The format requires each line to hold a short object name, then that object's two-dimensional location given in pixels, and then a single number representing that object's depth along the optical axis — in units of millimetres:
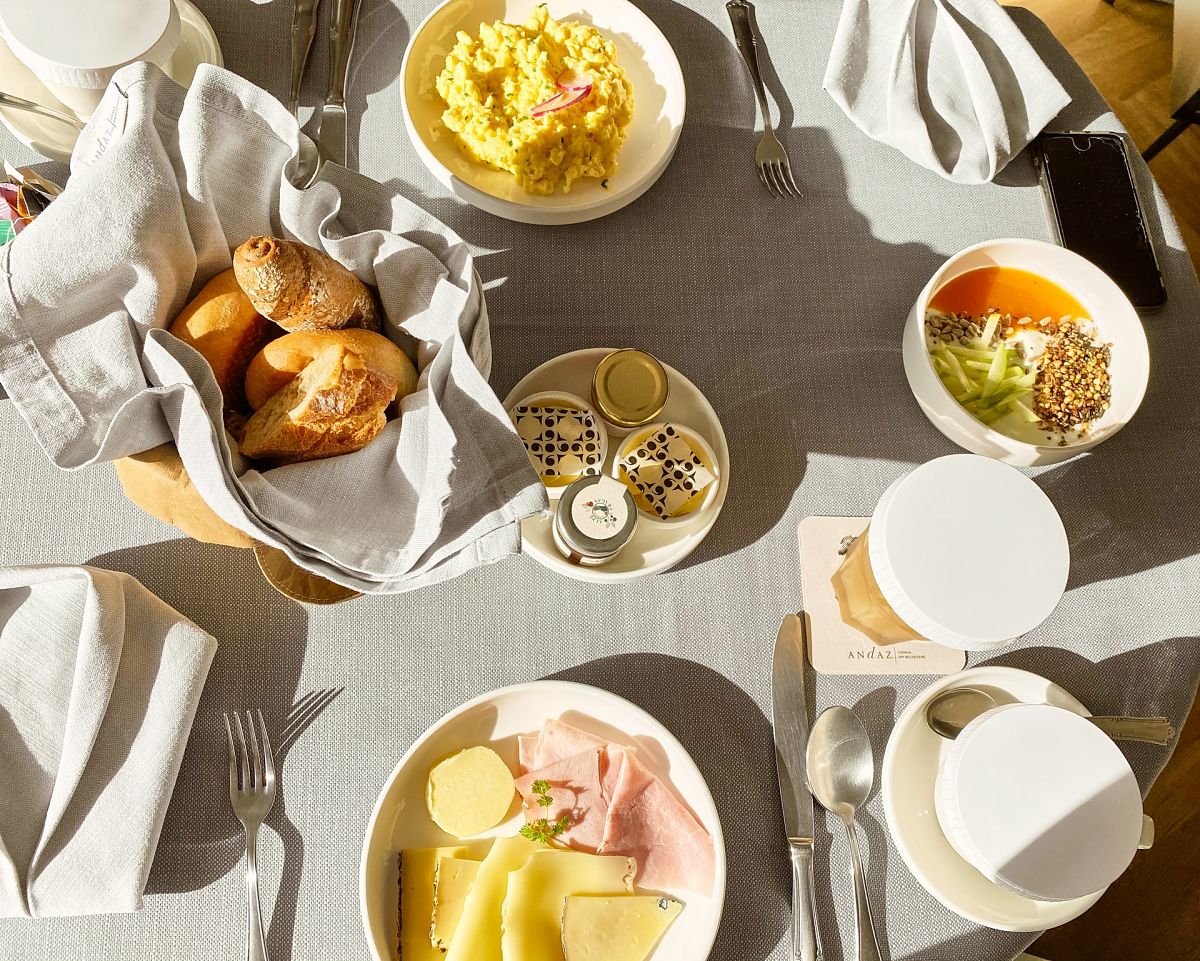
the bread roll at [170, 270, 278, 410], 683
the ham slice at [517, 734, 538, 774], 770
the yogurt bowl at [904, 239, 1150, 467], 842
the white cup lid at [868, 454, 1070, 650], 712
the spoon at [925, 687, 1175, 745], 796
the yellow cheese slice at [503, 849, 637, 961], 685
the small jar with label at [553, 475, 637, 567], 760
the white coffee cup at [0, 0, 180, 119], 750
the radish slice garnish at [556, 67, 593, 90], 878
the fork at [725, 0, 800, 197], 984
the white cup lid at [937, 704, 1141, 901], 670
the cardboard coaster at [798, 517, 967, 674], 837
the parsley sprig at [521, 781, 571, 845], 732
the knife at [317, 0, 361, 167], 926
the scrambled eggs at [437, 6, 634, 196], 873
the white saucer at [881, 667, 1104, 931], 747
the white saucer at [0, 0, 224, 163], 854
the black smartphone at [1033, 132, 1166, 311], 954
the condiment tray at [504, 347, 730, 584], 815
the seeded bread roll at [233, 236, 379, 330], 639
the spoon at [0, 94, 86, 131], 794
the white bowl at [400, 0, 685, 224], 905
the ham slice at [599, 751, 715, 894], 734
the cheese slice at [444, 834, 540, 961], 687
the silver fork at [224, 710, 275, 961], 726
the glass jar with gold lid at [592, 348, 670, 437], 828
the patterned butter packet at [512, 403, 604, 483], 814
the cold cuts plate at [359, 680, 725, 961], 708
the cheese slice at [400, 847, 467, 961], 716
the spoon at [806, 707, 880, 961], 759
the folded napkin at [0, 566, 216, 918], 699
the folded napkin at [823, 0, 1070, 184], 961
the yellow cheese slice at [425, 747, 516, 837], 741
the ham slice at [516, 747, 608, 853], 749
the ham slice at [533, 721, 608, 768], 763
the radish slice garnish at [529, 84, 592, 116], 863
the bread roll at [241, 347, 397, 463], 630
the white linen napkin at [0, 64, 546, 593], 617
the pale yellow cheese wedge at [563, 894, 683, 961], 700
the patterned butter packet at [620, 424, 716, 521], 826
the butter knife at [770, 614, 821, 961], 748
